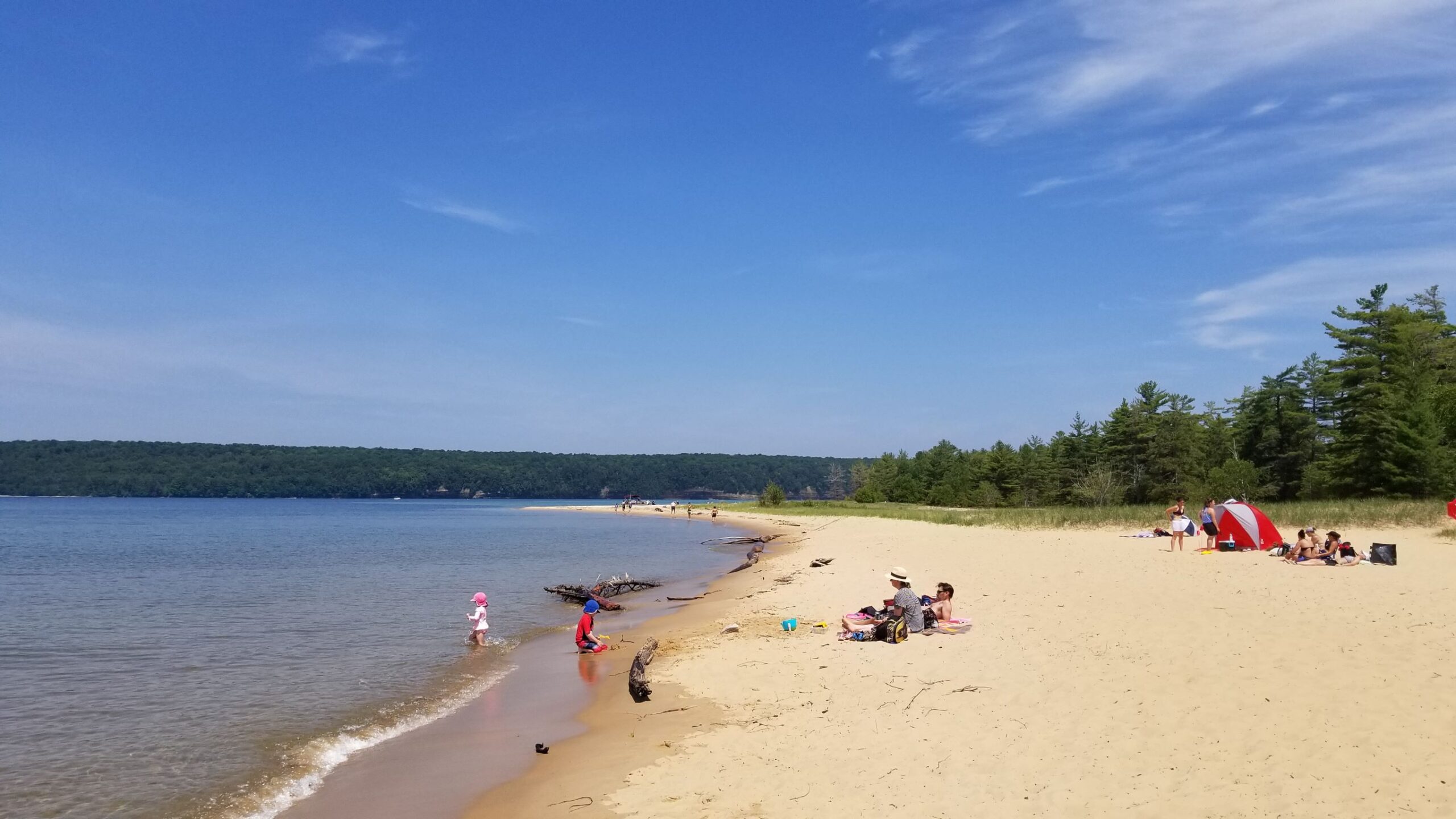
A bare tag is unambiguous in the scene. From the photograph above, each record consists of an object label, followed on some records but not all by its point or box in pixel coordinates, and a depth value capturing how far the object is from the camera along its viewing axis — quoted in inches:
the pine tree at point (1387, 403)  1684.3
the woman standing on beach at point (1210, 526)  911.0
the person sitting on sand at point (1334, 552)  721.0
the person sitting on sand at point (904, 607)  533.6
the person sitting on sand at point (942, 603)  554.9
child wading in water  682.8
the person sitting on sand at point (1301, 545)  753.6
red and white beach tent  888.9
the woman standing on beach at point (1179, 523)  946.1
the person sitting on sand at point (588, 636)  627.8
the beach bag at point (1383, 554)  705.6
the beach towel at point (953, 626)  537.3
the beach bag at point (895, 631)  515.8
